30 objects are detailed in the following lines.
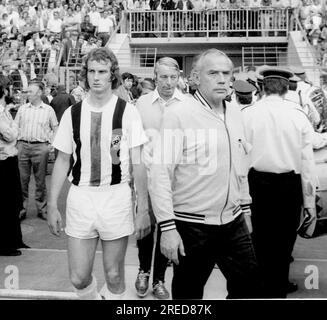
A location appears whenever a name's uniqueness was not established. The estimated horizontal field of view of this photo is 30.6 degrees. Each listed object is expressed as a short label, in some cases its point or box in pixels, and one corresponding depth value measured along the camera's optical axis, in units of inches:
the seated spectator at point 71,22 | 787.4
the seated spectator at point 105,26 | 790.5
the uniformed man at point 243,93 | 249.3
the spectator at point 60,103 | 397.7
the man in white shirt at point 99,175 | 143.9
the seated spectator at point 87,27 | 773.9
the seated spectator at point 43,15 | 811.6
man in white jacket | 130.6
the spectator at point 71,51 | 706.2
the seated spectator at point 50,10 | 808.3
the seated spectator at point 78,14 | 803.4
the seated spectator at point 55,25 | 797.9
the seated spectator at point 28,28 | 783.1
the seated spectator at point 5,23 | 796.0
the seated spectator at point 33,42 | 745.6
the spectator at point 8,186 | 235.6
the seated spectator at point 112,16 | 802.8
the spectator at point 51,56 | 704.4
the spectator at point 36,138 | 299.3
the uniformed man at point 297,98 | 247.1
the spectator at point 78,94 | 453.1
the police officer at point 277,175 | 172.7
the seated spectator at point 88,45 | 714.2
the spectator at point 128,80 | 375.6
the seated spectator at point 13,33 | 782.5
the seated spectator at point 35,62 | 692.2
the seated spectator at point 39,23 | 800.9
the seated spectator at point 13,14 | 807.7
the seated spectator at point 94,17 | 794.2
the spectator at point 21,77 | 661.4
